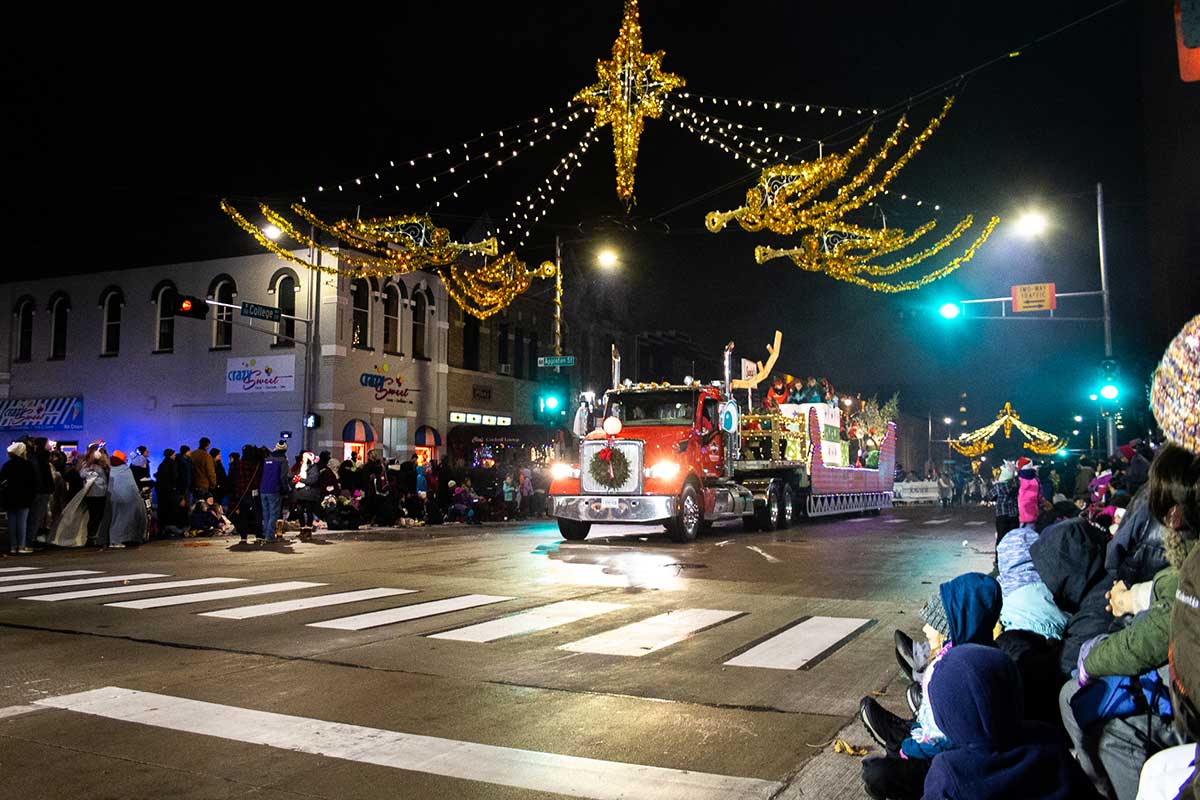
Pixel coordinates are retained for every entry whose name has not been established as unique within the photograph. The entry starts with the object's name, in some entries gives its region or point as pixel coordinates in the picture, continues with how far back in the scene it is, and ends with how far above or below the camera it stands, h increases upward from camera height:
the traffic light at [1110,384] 19.05 +1.76
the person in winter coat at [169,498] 18.11 -0.46
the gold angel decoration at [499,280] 24.69 +5.29
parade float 17.19 +0.14
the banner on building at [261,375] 29.17 +3.18
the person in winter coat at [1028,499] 9.27 -0.30
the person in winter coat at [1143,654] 3.19 -0.65
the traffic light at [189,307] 20.83 +3.84
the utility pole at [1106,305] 20.02 +3.57
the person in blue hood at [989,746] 2.76 -0.85
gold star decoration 14.98 +6.40
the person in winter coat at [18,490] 14.48 -0.23
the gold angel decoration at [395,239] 22.34 +5.84
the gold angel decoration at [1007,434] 51.31 +1.79
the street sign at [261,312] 24.08 +4.28
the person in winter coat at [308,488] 20.09 -0.31
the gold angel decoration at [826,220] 14.95 +4.34
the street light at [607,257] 24.91 +5.84
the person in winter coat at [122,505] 16.47 -0.54
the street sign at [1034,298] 20.80 +3.91
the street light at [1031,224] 18.59 +5.01
